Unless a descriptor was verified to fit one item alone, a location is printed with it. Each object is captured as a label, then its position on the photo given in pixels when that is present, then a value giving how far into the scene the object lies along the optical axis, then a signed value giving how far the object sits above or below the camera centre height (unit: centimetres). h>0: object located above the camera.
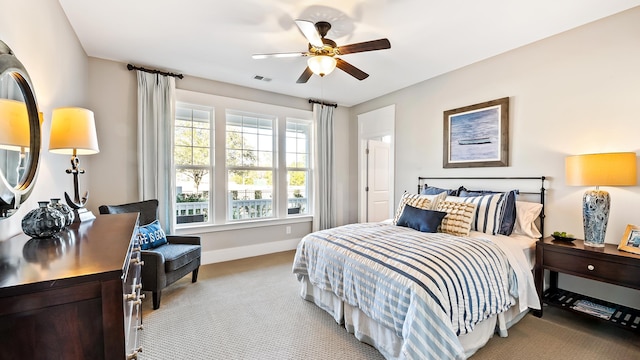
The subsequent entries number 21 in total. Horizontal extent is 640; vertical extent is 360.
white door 521 -8
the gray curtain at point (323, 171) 493 +9
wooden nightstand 209 -77
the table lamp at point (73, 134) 186 +30
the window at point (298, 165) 487 +20
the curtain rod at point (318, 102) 494 +134
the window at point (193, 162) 394 +21
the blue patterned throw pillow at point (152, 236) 294 -65
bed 167 -71
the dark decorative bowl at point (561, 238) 256 -60
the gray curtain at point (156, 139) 351 +49
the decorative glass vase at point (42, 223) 126 -21
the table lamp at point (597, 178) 219 -3
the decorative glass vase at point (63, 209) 153 -18
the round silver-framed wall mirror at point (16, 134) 128 +22
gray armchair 262 -82
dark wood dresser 73 -36
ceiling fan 229 +110
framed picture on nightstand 217 -53
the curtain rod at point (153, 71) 346 +138
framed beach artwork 320 +50
